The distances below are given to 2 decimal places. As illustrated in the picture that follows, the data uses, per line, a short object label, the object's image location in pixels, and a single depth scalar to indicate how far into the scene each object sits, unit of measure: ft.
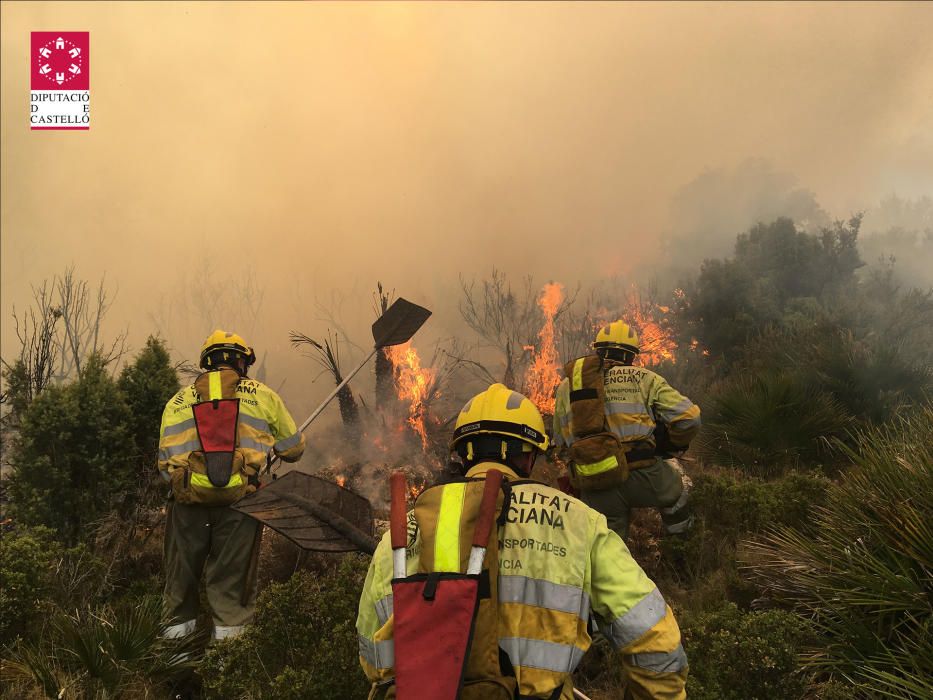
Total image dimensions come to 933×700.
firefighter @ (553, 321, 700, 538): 15.57
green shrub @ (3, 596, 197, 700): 10.59
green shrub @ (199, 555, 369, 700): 9.91
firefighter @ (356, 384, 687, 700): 5.48
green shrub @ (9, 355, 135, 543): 16.61
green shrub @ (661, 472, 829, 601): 16.02
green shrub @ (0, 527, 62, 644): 12.61
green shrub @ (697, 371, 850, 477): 22.07
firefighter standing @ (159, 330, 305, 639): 13.33
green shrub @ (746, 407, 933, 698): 8.87
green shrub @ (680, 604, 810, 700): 9.12
